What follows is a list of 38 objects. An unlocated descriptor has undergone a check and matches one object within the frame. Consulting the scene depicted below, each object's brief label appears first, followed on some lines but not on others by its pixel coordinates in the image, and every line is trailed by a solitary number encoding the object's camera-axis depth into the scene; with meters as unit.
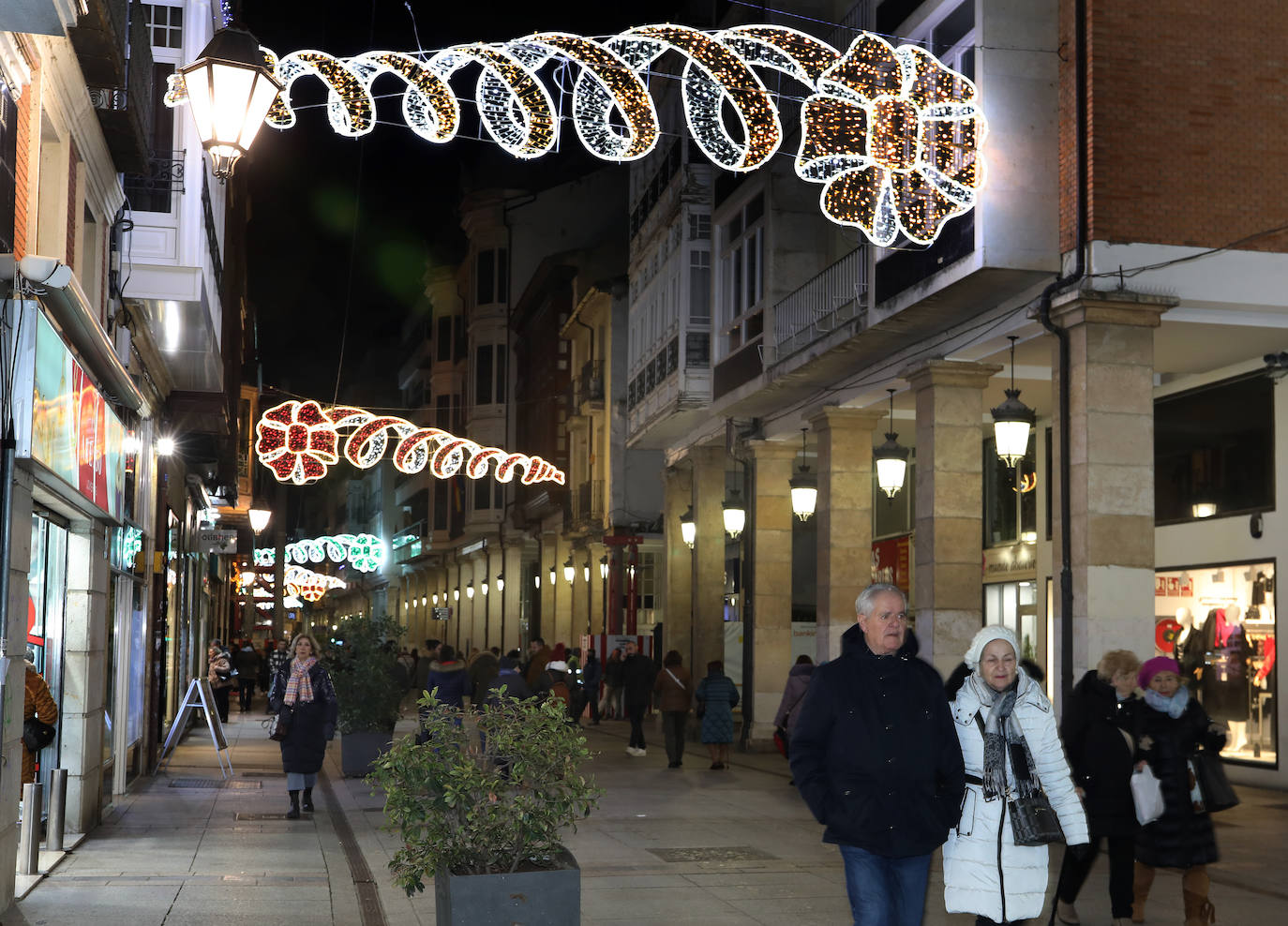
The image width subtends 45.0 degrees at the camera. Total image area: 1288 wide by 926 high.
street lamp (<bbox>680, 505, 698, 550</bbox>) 28.94
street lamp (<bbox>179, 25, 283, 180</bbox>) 8.58
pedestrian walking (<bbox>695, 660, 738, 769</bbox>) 21.17
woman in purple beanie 9.23
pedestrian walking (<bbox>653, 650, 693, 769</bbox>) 21.67
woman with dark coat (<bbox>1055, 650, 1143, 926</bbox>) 9.35
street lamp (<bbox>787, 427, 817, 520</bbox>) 22.75
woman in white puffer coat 6.27
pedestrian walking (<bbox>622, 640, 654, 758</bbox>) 24.17
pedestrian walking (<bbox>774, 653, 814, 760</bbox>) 17.56
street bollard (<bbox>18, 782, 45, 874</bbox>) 10.65
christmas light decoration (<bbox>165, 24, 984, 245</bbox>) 10.71
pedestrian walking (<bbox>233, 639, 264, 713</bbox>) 37.16
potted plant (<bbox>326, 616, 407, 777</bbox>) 20.52
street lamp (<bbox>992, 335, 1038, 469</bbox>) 15.91
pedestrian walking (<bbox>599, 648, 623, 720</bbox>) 31.95
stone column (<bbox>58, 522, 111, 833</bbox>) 12.96
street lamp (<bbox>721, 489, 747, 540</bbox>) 25.70
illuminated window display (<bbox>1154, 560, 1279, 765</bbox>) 18.47
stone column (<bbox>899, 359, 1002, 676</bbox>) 18.14
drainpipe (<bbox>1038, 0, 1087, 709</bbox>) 14.98
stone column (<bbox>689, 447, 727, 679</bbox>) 28.72
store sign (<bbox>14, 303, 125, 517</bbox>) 9.14
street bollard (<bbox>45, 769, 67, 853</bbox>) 11.92
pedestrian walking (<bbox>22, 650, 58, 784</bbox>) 10.83
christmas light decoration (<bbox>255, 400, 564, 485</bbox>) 23.55
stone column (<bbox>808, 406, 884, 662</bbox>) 21.97
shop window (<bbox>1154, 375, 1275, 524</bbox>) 18.67
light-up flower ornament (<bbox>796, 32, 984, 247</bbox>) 15.46
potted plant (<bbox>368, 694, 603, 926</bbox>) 6.88
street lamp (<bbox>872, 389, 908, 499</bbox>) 19.30
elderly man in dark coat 5.91
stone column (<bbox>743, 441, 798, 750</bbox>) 25.31
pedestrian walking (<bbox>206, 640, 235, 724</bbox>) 28.59
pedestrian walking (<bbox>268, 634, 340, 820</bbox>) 15.48
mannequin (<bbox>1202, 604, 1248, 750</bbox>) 18.91
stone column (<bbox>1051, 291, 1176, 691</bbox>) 14.75
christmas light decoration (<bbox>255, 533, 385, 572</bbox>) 55.12
